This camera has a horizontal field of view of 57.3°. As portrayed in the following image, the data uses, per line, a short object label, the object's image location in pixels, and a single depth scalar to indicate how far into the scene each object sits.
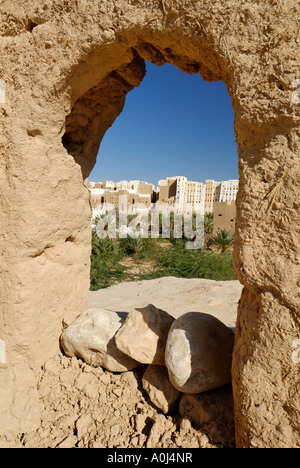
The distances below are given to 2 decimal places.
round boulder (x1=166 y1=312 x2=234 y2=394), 1.76
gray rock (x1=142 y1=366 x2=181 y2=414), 1.89
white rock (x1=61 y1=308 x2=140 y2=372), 2.19
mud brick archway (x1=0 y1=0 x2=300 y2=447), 1.35
